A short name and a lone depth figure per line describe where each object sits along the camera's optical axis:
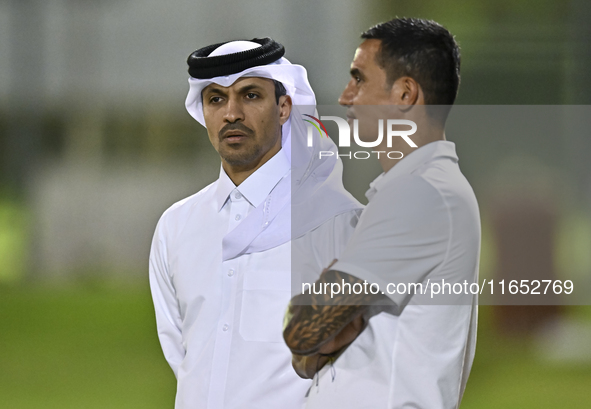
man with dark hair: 11.16
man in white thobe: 11.52
